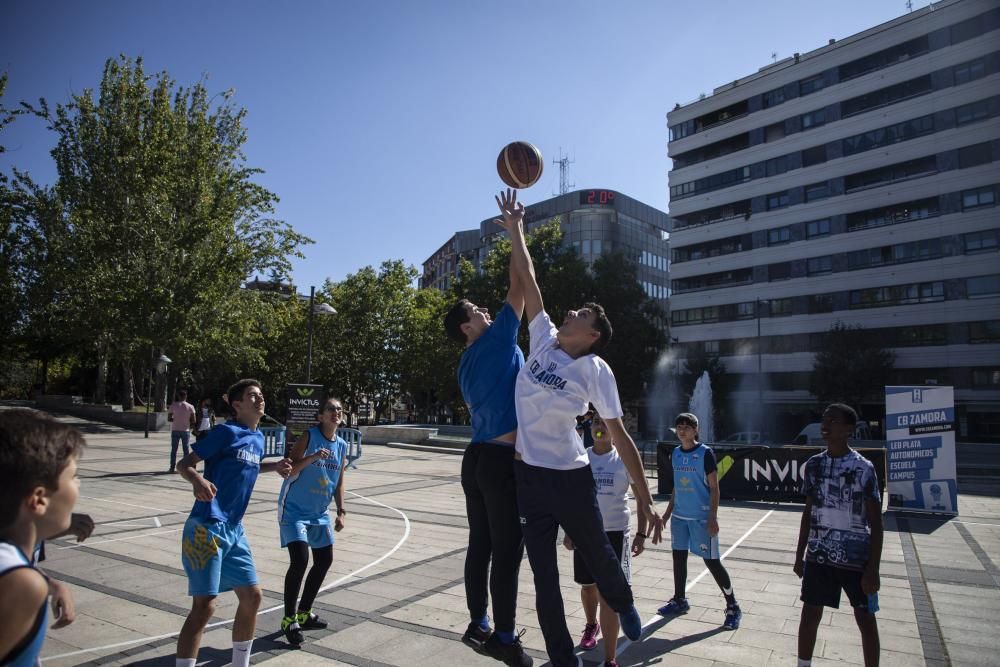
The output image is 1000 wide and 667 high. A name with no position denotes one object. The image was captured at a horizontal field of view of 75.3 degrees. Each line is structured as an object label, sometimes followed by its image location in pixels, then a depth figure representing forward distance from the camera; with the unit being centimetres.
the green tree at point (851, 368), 4391
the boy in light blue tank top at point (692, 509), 633
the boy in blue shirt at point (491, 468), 370
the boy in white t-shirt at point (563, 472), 345
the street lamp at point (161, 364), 2922
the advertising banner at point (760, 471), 1522
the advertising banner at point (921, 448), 1388
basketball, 491
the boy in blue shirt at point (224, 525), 409
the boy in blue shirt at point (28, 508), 177
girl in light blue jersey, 543
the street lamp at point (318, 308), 2434
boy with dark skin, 429
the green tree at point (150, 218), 2994
